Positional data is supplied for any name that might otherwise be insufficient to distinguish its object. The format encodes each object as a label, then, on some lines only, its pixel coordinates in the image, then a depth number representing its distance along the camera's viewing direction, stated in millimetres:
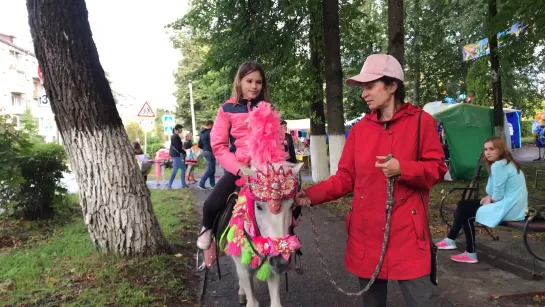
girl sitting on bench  4879
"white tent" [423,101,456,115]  13819
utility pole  37444
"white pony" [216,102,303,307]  2824
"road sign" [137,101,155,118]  16734
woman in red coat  2400
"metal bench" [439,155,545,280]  4645
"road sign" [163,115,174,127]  21469
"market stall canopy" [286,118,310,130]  27031
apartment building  47812
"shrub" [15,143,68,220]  7445
